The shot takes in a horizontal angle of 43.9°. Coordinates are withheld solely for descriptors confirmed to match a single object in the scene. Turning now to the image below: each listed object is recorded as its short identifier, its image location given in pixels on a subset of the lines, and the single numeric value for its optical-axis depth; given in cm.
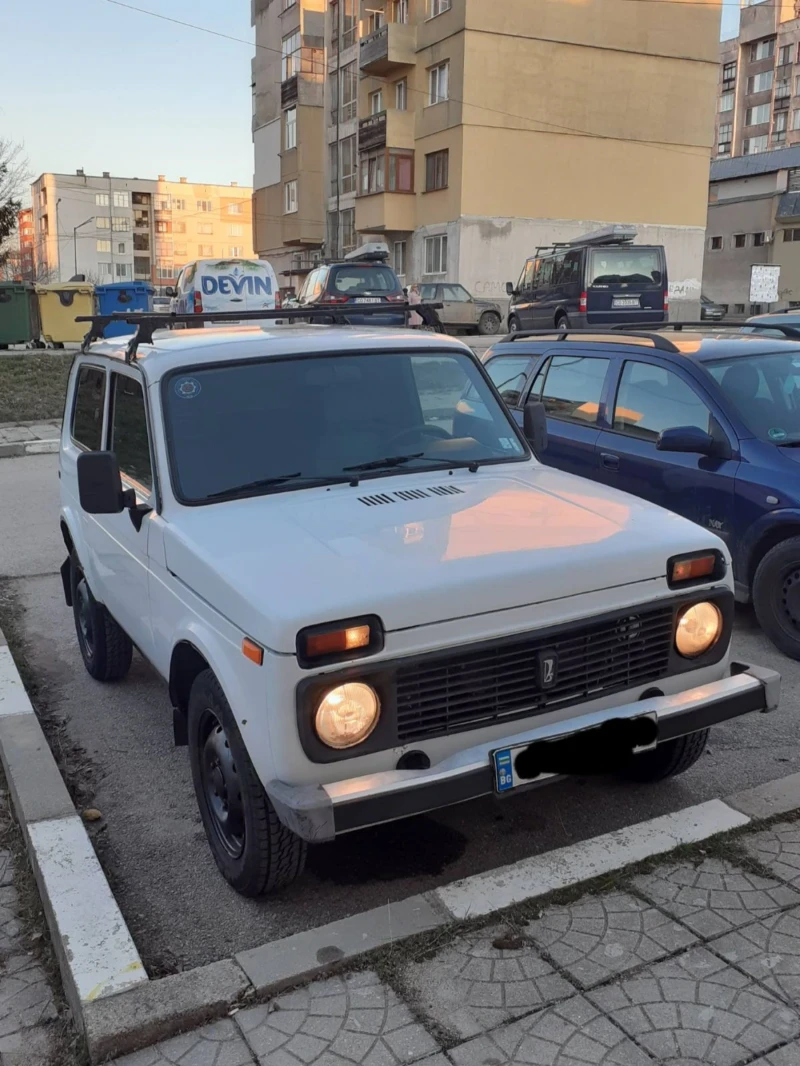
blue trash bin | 2369
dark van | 2133
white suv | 295
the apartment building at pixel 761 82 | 7506
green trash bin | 2194
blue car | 559
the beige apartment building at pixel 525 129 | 3775
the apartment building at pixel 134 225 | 11475
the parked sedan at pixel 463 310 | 2988
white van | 1933
